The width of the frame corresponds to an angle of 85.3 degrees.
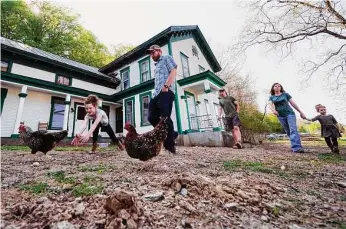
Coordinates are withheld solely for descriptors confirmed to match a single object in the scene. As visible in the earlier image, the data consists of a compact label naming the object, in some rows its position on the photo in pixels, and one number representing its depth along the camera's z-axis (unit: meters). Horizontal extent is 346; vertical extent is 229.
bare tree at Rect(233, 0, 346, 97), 10.74
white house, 11.05
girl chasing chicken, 2.61
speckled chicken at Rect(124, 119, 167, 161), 2.46
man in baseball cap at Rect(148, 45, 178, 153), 3.44
